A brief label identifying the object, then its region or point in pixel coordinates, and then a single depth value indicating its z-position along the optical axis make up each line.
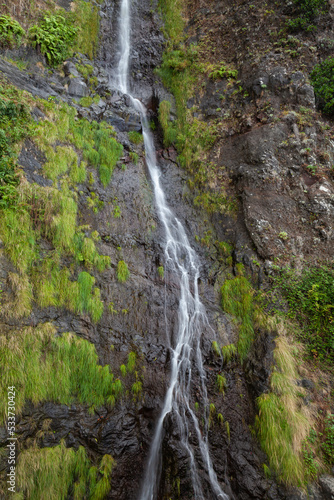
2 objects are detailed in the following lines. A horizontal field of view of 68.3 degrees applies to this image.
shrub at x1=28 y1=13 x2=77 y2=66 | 8.38
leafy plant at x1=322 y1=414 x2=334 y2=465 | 4.32
